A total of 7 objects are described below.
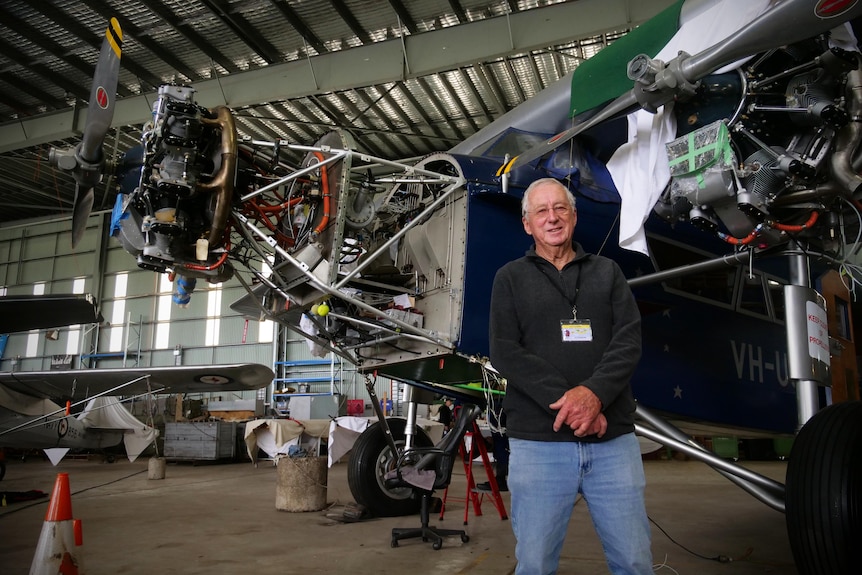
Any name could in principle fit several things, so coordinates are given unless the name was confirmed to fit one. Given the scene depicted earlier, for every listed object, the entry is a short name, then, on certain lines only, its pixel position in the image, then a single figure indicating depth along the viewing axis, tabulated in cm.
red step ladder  552
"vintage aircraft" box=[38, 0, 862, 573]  308
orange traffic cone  276
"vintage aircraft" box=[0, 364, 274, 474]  766
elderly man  191
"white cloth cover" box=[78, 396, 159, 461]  1186
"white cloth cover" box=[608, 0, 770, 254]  338
